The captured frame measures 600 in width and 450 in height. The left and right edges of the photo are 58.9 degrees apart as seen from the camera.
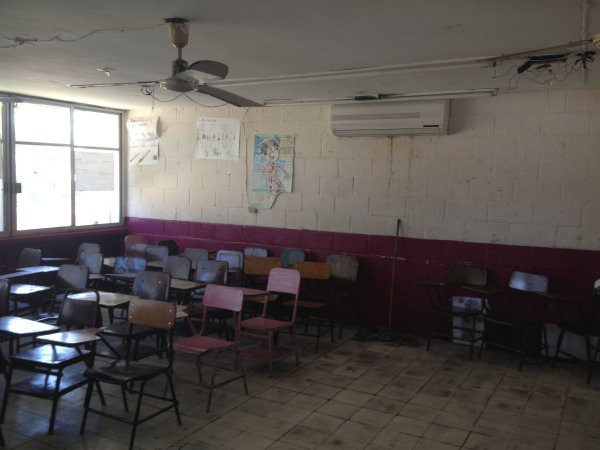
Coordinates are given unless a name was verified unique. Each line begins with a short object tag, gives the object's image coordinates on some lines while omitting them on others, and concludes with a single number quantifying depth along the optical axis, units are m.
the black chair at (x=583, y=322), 5.13
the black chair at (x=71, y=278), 5.37
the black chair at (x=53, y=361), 3.70
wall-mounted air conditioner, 6.13
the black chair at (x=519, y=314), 5.53
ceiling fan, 3.71
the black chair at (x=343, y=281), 6.62
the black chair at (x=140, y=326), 4.15
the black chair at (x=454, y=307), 5.84
